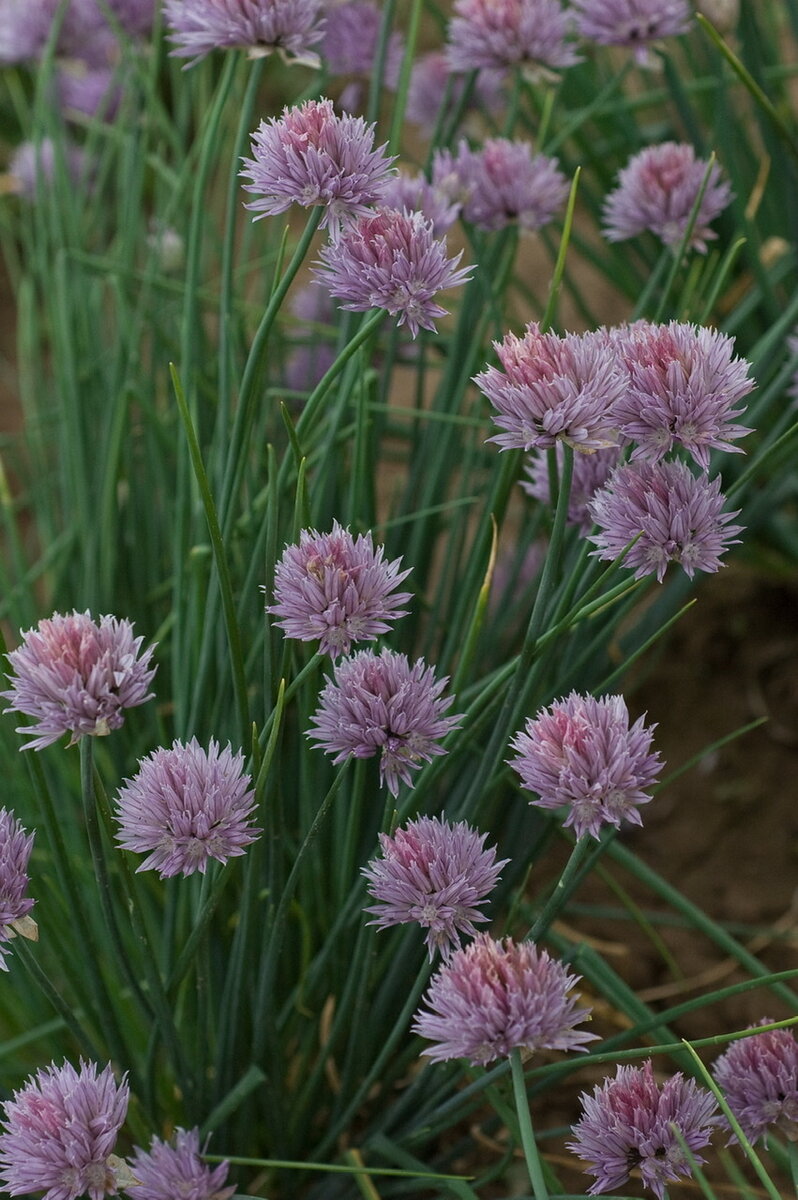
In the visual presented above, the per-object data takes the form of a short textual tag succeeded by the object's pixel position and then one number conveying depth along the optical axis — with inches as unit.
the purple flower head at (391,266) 43.2
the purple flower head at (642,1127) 42.9
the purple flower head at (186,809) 42.7
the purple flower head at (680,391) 42.7
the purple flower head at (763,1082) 43.7
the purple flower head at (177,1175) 43.8
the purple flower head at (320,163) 43.2
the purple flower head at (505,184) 47.9
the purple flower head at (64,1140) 42.5
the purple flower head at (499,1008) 41.7
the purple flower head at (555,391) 42.5
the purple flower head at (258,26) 45.4
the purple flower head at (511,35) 48.6
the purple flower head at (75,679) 42.3
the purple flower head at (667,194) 48.0
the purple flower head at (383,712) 43.0
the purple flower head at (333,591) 42.7
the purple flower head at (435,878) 42.8
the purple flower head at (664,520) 42.8
